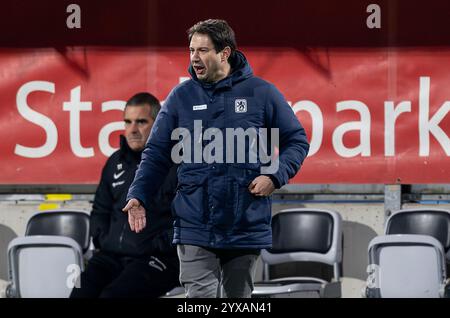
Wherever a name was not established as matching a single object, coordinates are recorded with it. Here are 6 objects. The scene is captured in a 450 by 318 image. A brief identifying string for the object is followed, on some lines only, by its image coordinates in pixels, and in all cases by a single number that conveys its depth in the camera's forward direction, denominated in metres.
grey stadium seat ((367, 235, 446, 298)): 14.30
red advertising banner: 15.90
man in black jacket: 12.70
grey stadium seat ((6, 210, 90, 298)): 14.38
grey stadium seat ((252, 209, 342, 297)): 15.46
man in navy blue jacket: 9.60
